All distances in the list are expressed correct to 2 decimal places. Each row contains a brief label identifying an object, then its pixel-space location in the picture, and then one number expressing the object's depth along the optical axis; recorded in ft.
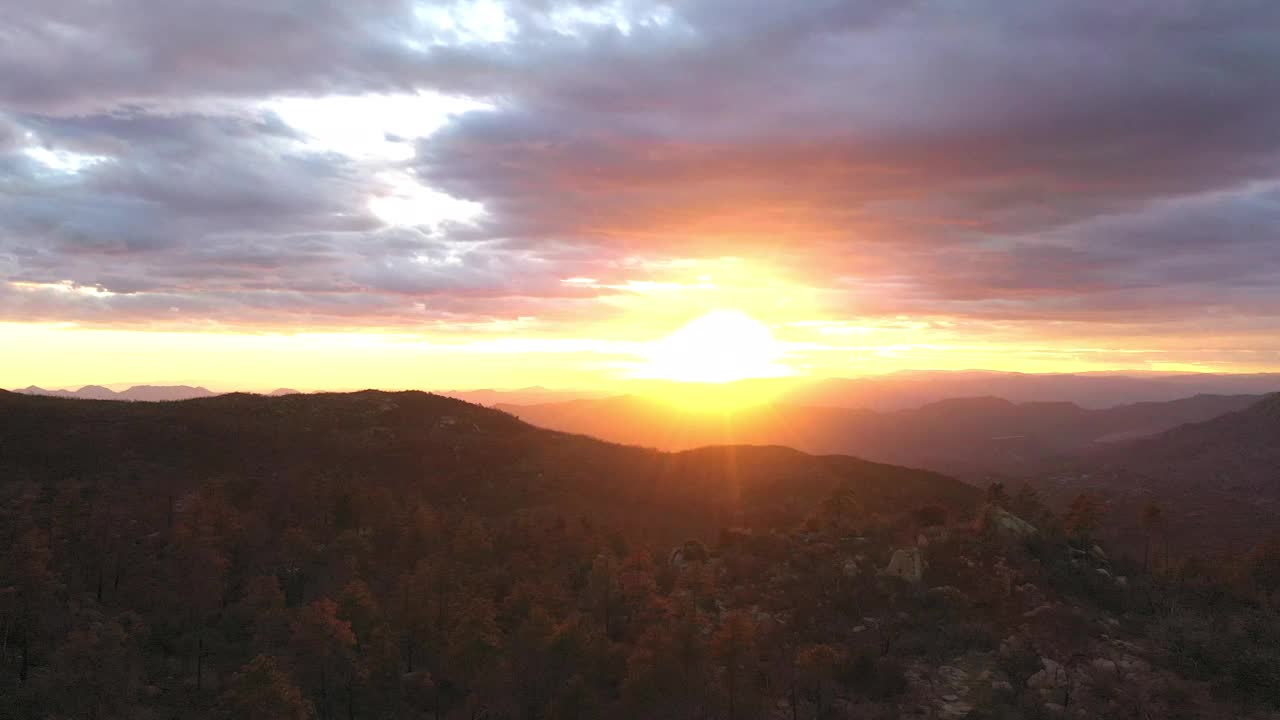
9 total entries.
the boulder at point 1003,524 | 132.87
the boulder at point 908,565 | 119.03
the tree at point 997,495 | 166.31
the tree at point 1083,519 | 140.67
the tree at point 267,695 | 64.64
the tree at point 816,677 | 84.64
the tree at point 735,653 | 80.69
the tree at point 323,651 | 78.69
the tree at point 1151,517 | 144.36
